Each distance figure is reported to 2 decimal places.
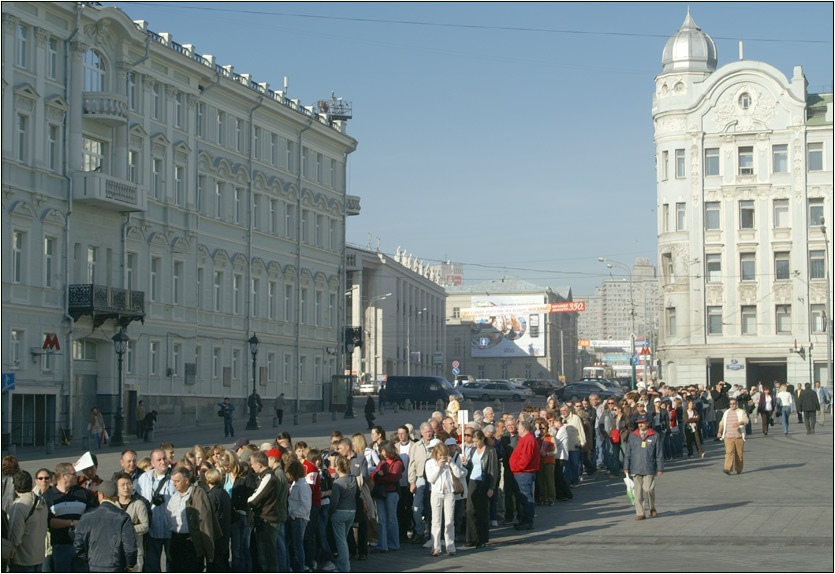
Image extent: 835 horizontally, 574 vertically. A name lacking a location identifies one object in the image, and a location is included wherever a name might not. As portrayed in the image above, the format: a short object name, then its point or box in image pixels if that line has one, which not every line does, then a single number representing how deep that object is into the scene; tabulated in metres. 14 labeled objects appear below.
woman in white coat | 16.27
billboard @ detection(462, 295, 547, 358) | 147.50
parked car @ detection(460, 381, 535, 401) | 78.50
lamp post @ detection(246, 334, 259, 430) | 46.91
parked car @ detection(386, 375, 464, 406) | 71.44
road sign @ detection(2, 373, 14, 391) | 31.42
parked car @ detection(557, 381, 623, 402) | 74.50
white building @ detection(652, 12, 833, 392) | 67.94
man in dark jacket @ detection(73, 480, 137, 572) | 11.44
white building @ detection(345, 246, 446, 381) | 113.75
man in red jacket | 18.83
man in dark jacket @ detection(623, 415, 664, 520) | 19.25
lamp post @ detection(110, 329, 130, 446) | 39.00
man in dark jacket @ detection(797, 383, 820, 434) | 38.53
